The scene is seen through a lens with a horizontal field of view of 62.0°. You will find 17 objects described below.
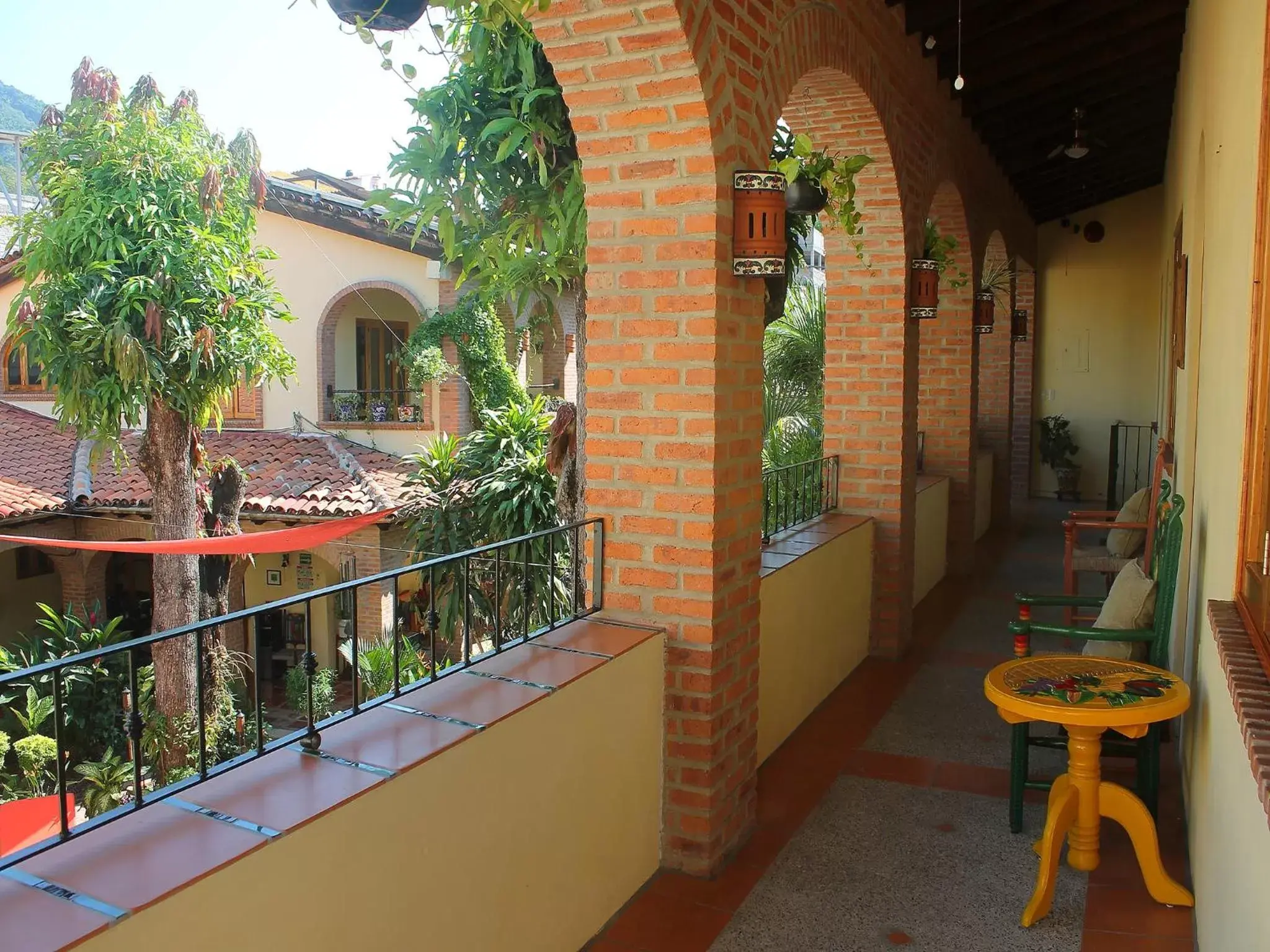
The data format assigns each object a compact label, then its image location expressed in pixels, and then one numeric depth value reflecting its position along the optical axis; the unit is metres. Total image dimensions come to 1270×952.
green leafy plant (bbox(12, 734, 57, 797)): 7.78
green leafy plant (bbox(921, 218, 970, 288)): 5.75
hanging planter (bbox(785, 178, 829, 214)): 3.79
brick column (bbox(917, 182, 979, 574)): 7.53
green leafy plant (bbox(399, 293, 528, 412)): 12.52
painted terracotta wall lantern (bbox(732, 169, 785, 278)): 3.03
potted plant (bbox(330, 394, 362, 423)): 13.27
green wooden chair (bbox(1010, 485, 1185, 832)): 3.31
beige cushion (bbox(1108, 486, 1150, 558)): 5.38
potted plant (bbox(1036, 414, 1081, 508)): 12.28
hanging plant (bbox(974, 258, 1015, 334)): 7.63
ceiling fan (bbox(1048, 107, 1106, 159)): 7.75
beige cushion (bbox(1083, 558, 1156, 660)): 3.43
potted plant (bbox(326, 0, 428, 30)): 2.23
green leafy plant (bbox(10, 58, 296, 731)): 8.05
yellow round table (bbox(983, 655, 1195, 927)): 2.81
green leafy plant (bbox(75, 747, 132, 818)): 7.22
